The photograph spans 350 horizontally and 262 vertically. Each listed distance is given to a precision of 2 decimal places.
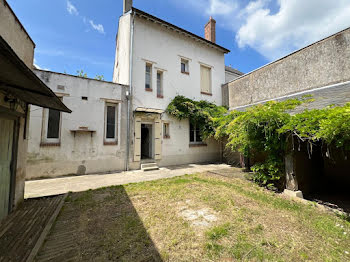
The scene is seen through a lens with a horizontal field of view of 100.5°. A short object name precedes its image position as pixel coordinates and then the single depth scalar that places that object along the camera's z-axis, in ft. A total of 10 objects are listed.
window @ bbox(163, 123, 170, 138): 27.94
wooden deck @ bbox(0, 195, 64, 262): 6.64
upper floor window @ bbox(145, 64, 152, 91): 27.43
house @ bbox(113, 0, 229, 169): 25.35
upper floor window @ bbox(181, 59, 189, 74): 31.96
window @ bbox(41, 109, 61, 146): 19.24
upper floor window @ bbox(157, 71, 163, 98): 28.47
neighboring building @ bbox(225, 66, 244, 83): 45.86
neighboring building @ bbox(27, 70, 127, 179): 18.74
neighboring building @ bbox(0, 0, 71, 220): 7.79
